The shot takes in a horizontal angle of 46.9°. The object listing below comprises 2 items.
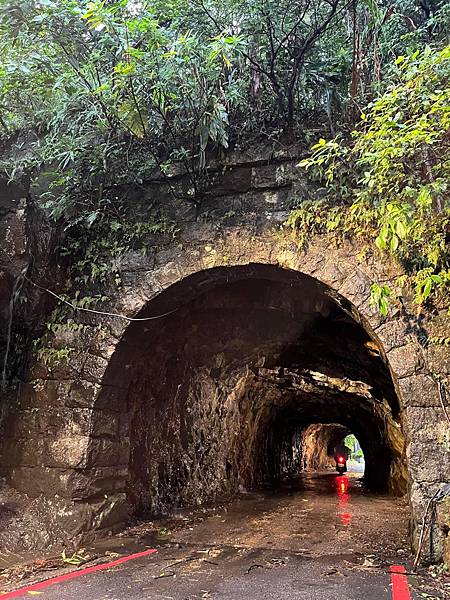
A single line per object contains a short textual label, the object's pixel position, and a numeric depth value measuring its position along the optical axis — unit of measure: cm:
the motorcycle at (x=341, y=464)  2347
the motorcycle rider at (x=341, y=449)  2654
